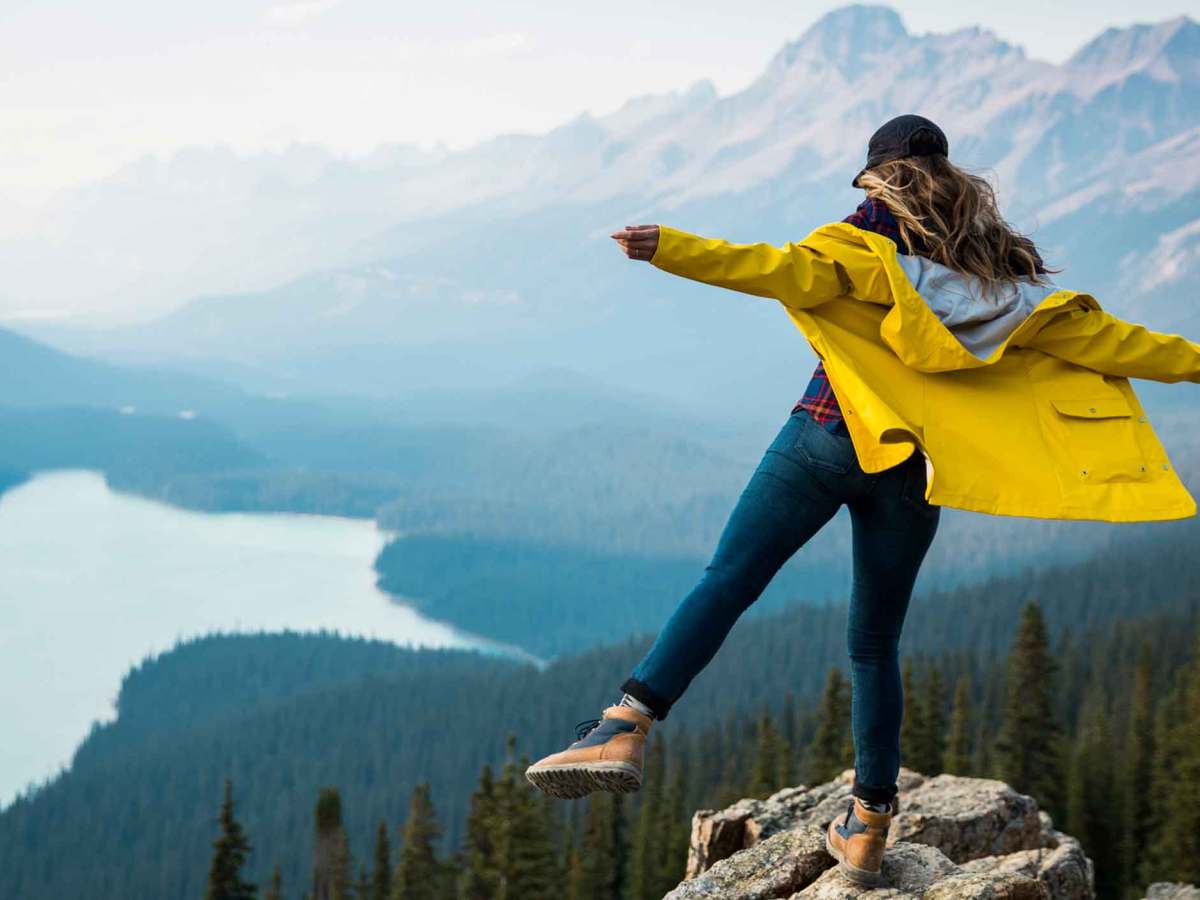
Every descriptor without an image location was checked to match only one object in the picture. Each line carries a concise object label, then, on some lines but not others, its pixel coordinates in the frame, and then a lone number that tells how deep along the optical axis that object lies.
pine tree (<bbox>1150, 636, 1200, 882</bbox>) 32.66
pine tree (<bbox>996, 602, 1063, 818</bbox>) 38.62
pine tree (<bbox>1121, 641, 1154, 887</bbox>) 38.94
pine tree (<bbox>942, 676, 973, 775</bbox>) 37.91
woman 5.28
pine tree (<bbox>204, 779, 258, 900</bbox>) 30.47
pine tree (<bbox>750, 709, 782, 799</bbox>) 40.66
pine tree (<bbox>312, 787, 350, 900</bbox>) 39.62
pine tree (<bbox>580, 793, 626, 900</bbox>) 41.12
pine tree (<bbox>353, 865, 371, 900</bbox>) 41.97
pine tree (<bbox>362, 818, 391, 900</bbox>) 42.70
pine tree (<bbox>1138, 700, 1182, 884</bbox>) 34.25
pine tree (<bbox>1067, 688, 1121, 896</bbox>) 39.75
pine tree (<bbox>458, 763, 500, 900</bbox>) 34.09
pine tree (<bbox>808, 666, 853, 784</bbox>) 39.91
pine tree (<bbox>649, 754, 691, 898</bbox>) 38.69
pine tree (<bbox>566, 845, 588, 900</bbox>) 40.12
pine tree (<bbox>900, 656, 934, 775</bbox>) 34.50
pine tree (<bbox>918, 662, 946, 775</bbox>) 35.53
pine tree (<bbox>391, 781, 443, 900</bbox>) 39.62
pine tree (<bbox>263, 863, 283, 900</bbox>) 41.60
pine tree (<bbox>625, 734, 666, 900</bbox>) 39.49
